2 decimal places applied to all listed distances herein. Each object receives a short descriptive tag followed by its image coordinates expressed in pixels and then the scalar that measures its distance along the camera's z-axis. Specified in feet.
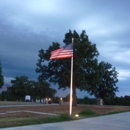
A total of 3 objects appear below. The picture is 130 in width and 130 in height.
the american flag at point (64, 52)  37.59
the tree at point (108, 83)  116.08
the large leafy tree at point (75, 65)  71.80
